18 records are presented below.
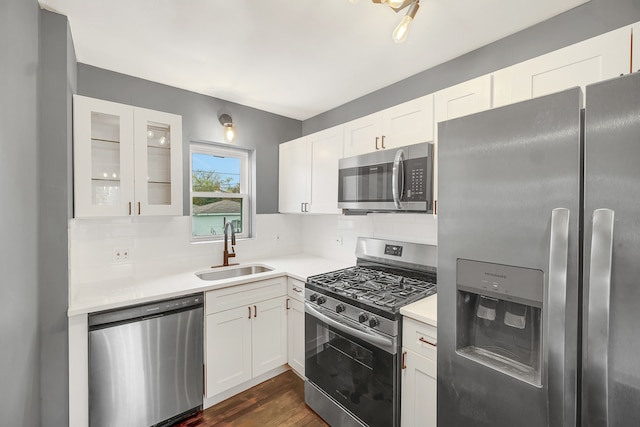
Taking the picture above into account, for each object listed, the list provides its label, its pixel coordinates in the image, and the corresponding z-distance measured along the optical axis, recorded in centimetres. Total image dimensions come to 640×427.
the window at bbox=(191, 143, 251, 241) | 286
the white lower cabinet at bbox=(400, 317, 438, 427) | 145
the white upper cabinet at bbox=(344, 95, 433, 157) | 187
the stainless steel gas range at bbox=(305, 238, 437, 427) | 160
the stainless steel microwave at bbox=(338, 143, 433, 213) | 180
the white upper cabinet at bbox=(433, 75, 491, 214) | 159
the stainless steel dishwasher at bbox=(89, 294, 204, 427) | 171
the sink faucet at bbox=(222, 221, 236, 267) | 277
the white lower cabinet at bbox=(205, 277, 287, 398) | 212
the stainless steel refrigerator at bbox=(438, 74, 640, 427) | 76
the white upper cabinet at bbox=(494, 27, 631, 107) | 120
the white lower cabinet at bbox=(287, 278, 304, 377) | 240
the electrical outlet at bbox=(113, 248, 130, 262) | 227
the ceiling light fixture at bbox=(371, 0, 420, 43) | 124
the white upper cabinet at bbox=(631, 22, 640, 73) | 116
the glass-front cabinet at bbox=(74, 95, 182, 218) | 187
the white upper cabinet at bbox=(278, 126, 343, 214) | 255
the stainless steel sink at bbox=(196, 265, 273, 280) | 265
